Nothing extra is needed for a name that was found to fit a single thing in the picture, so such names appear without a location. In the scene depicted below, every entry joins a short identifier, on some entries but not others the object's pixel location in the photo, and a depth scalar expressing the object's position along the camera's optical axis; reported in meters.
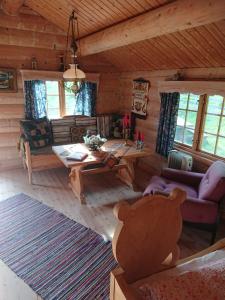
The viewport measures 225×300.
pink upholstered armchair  2.37
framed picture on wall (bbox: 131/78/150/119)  4.25
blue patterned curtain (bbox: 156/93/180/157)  3.59
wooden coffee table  3.09
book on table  3.04
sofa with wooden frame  1.06
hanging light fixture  2.67
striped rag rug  1.99
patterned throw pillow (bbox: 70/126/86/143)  4.38
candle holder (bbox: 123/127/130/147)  3.84
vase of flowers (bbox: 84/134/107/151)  3.32
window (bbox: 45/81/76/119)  4.36
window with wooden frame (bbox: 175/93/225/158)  3.10
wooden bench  3.62
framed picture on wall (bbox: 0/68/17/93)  3.83
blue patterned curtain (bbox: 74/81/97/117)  4.61
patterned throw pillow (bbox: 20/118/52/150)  3.84
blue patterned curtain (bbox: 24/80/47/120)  4.03
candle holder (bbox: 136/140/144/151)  3.55
